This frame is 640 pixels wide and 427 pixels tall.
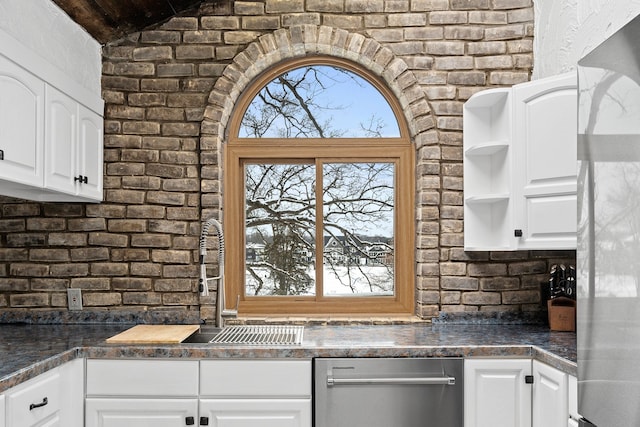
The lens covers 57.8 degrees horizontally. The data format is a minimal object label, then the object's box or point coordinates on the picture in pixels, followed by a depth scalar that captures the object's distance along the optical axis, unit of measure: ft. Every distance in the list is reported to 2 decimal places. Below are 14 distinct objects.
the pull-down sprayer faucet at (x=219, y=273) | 9.43
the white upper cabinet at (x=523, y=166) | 8.37
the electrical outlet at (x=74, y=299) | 9.94
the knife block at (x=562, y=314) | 9.11
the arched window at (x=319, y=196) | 10.48
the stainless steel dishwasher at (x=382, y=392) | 7.92
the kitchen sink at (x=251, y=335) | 8.41
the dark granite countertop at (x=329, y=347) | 7.29
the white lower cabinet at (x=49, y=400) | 6.25
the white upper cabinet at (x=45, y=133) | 7.22
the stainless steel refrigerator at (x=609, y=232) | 3.77
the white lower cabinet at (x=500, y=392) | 7.91
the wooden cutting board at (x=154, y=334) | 8.28
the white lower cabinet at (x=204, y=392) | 7.94
